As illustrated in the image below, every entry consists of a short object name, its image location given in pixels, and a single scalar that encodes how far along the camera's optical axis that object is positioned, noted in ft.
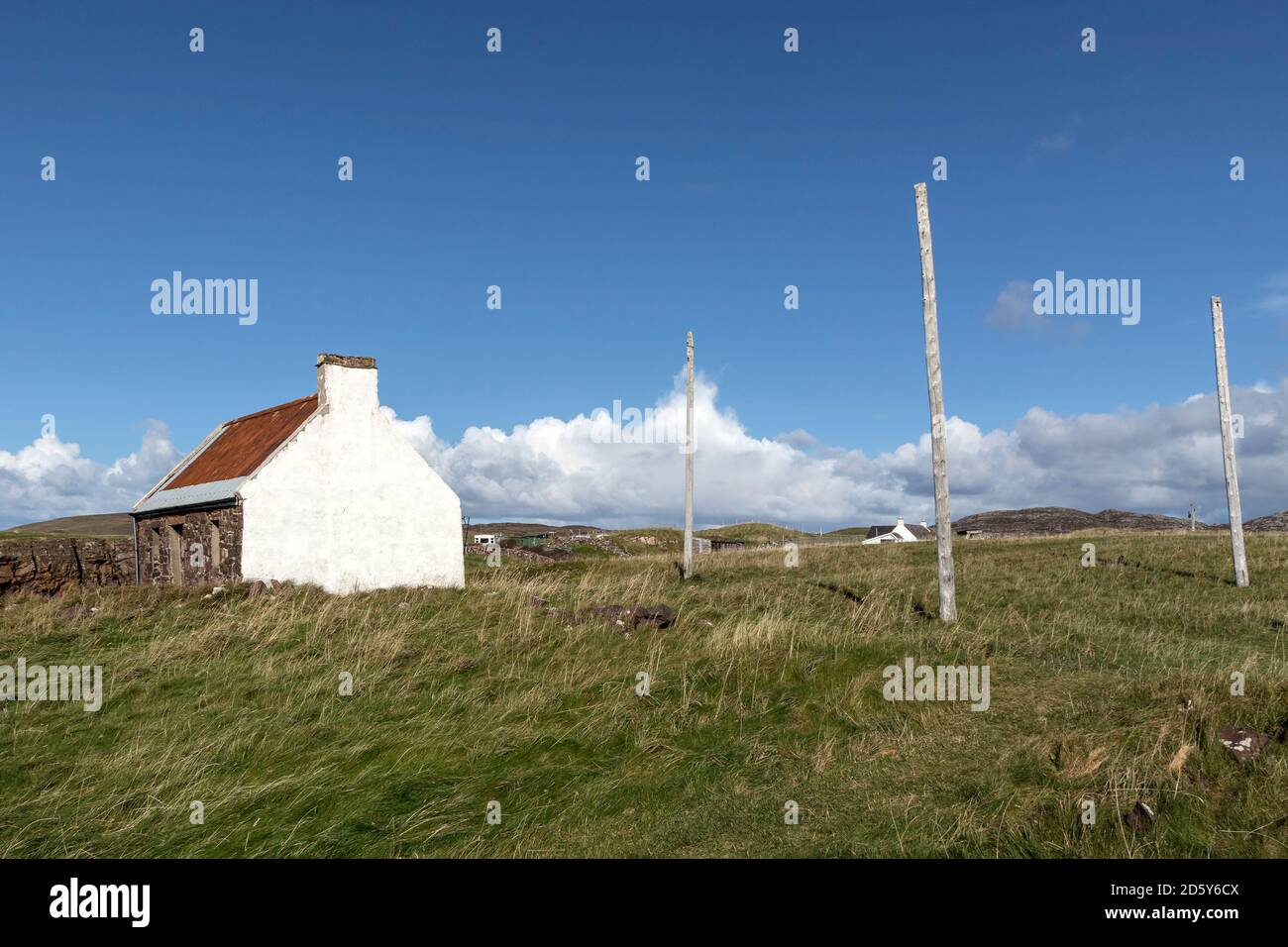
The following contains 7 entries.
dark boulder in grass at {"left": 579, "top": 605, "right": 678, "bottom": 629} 49.21
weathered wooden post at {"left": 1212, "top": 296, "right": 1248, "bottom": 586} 76.74
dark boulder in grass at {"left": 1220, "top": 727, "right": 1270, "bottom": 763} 26.12
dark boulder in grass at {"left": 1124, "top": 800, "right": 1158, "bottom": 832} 22.58
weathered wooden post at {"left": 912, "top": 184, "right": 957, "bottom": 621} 51.88
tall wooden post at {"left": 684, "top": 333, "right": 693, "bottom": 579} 92.99
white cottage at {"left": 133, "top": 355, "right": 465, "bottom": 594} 73.92
